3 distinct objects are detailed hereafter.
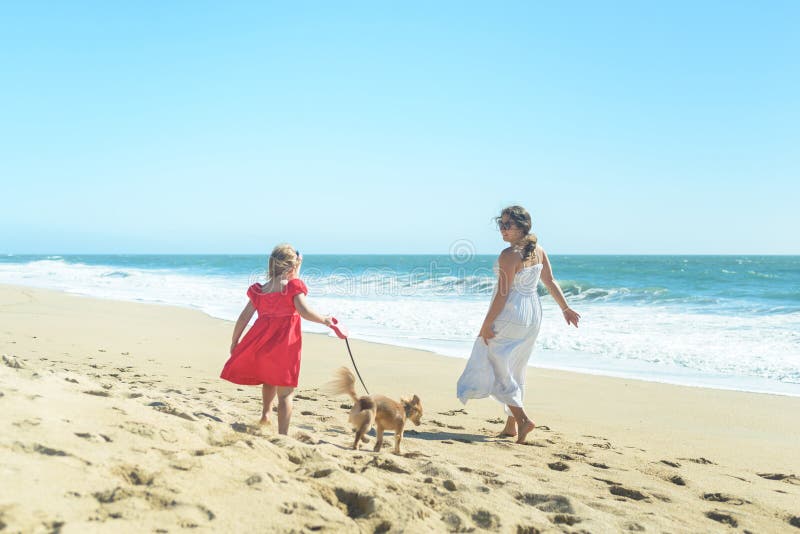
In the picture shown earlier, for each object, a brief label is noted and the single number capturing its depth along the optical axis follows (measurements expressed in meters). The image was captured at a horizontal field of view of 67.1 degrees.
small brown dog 3.84
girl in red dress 4.08
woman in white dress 4.73
